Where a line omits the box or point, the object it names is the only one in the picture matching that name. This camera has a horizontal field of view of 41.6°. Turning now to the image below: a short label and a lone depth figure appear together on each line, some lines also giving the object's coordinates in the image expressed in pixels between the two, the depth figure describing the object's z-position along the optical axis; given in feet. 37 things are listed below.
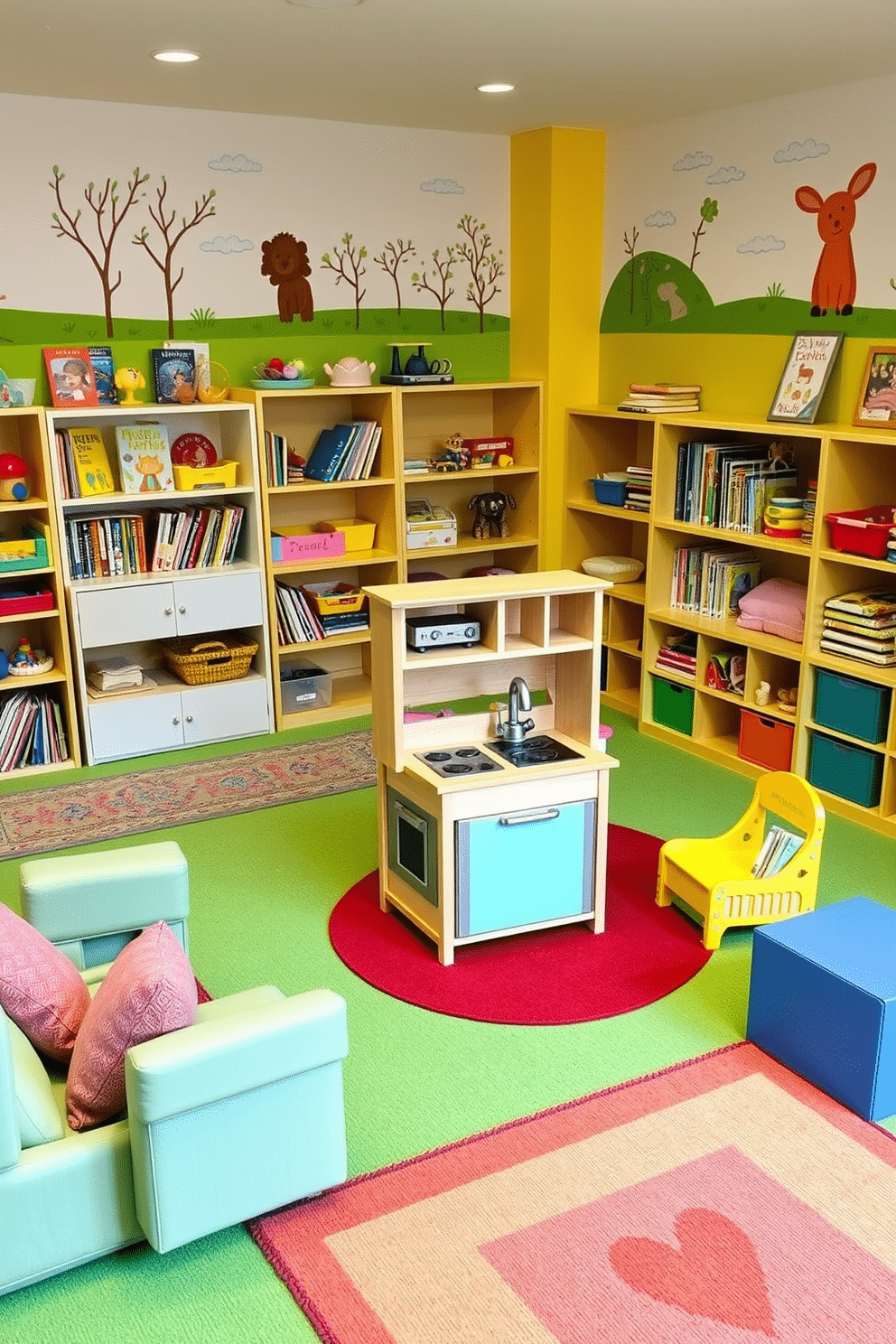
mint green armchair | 7.39
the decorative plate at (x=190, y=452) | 17.52
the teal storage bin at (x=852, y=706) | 14.42
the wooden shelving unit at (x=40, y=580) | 15.89
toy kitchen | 11.43
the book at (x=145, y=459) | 16.60
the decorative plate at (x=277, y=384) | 17.26
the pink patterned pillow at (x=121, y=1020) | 7.59
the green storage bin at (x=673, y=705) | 17.46
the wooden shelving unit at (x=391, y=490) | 18.13
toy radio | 11.62
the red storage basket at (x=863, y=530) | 14.17
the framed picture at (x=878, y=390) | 14.60
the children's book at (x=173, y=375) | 16.87
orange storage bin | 15.89
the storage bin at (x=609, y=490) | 18.70
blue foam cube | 9.20
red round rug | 10.95
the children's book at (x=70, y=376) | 16.08
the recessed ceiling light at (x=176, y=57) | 13.44
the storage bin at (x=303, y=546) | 17.90
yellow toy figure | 16.33
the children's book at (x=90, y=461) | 16.38
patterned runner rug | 14.62
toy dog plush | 19.69
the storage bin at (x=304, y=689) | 18.44
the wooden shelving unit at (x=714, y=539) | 14.76
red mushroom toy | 15.84
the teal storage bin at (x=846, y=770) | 14.66
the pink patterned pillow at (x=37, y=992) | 8.00
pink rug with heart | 7.48
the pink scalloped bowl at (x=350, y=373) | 17.78
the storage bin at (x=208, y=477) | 17.02
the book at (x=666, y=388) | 17.58
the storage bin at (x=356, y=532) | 18.52
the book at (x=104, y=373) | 16.53
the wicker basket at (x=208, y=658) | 17.34
